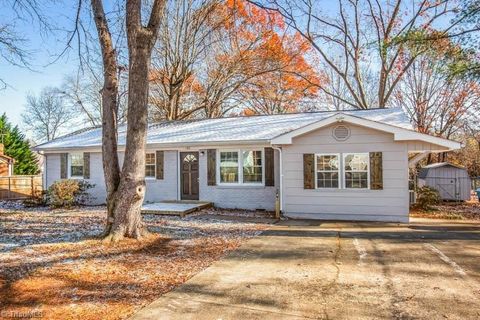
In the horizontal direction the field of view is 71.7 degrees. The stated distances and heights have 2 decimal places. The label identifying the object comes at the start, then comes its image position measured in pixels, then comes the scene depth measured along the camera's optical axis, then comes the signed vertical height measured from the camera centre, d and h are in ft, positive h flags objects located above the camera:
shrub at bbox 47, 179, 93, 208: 42.42 -2.64
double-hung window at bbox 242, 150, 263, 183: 39.99 +0.40
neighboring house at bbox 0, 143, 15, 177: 72.08 +1.78
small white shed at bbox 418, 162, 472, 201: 49.24 -2.20
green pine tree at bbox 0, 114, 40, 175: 80.89 +5.97
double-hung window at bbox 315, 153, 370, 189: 33.42 -0.28
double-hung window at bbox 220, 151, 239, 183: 40.86 +0.40
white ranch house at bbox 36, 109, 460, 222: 32.63 +0.90
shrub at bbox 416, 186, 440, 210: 41.45 -3.91
